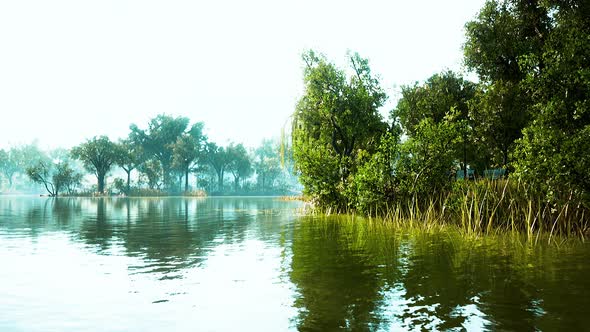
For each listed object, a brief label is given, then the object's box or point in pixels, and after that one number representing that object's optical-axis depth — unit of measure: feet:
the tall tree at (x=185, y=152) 335.06
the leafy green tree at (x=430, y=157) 79.00
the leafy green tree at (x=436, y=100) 123.63
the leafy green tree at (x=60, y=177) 305.94
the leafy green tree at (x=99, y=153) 310.45
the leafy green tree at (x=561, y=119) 50.96
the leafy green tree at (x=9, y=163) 451.12
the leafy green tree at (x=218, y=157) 363.76
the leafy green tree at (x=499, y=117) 101.14
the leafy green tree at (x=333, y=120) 108.17
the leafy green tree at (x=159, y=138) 362.12
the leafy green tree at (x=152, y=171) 330.34
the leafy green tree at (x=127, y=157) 316.19
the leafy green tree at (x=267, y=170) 415.23
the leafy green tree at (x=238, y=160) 368.07
